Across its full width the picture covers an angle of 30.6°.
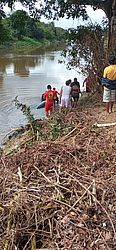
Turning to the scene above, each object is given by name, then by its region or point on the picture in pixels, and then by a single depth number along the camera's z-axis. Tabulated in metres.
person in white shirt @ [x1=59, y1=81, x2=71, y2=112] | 6.36
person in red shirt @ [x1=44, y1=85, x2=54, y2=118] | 6.65
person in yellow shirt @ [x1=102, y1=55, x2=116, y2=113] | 4.69
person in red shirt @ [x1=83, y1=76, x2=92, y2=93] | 6.81
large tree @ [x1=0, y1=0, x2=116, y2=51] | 6.26
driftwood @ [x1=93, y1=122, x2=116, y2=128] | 4.13
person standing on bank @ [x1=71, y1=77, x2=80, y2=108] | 7.03
